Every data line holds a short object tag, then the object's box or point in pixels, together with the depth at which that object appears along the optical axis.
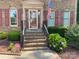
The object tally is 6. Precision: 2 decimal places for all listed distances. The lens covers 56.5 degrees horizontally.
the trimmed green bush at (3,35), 7.42
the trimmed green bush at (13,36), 7.14
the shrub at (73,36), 6.15
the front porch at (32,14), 7.82
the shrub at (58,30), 7.46
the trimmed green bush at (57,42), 5.92
